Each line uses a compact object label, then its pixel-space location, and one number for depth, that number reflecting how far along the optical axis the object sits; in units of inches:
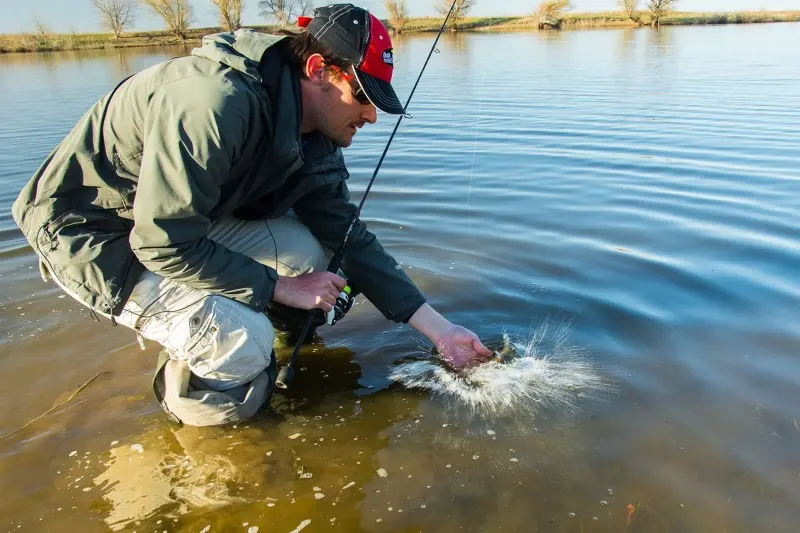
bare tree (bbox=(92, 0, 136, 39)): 2379.4
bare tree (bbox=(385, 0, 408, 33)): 2460.5
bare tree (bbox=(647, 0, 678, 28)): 2211.1
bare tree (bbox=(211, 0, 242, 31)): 2030.0
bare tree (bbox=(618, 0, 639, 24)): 2388.0
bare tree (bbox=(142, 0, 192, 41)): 2196.1
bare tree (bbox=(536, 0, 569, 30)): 2252.7
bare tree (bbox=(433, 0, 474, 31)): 2158.0
